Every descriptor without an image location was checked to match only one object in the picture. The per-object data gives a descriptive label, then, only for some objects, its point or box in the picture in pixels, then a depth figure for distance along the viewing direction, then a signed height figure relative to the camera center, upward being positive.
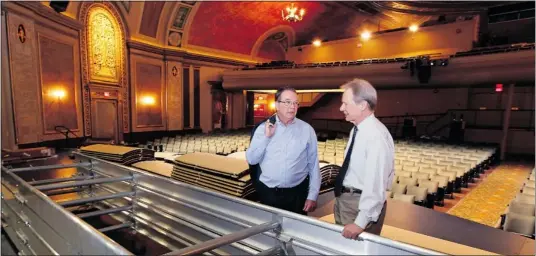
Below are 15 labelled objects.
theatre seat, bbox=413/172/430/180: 6.09 -1.39
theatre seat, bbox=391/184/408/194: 5.10 -1.38
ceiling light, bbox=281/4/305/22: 15.17 +4.86
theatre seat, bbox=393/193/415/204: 4.39 -1.33
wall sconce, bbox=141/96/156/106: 13.57 +0.20
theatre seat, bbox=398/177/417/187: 5.50 -1.36
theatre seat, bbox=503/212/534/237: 3.46 -1.35
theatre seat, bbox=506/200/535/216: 3.97 -1.33
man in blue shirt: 2.19 -0.40
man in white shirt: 1.55 -0.31
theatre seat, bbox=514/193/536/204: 4.43 -1.34
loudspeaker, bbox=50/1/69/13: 5.64 +1.90
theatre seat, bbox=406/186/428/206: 4.87 -1.41
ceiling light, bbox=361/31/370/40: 16.32 +4.08
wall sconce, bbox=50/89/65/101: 9.56 +0.30
